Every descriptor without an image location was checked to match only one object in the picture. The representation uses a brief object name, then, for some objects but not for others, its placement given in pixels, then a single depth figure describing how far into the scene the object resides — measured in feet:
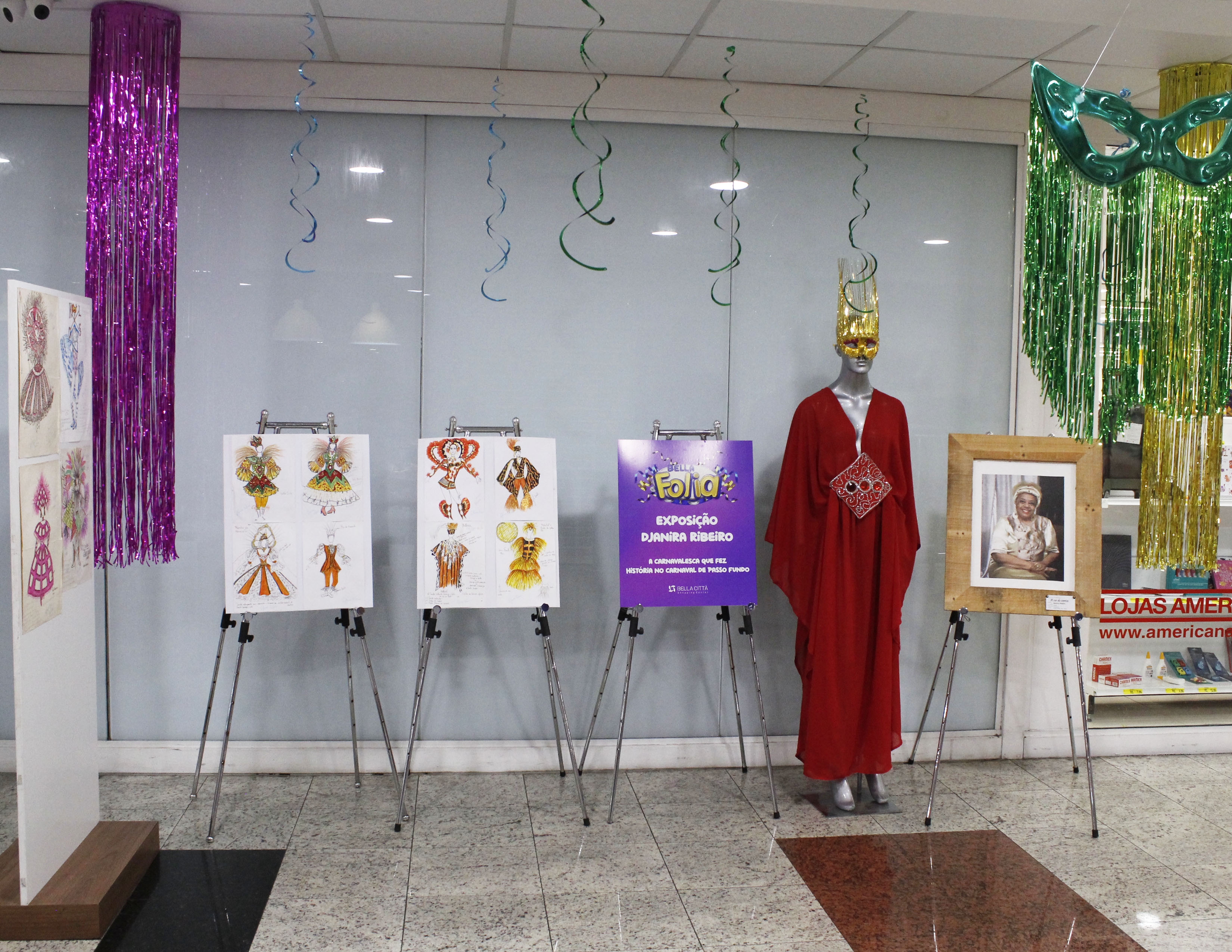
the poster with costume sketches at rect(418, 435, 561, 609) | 10.70
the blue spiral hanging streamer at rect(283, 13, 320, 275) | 11.73
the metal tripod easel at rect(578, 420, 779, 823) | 10.86
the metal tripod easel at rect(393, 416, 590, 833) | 10.64
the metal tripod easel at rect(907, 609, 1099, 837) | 10.67
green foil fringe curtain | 8.77
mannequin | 10.98
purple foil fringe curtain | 10.00
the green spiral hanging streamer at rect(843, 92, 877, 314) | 12.04
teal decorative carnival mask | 7.89
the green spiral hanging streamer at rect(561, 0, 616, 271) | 10.98
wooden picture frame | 11.09
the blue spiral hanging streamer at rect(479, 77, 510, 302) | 12.06
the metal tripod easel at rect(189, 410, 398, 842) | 10.27
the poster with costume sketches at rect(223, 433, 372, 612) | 10.36
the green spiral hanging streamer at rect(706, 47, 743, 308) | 12.35
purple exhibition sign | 11.09
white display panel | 7.95
